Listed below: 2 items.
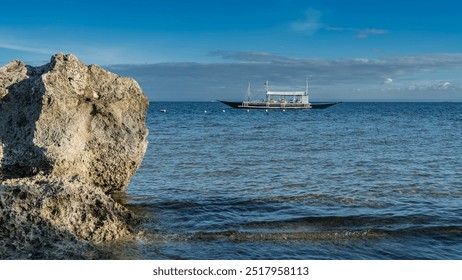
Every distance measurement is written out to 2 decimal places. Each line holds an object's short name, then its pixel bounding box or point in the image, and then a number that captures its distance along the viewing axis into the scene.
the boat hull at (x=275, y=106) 103.88
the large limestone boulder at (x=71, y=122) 11.05
